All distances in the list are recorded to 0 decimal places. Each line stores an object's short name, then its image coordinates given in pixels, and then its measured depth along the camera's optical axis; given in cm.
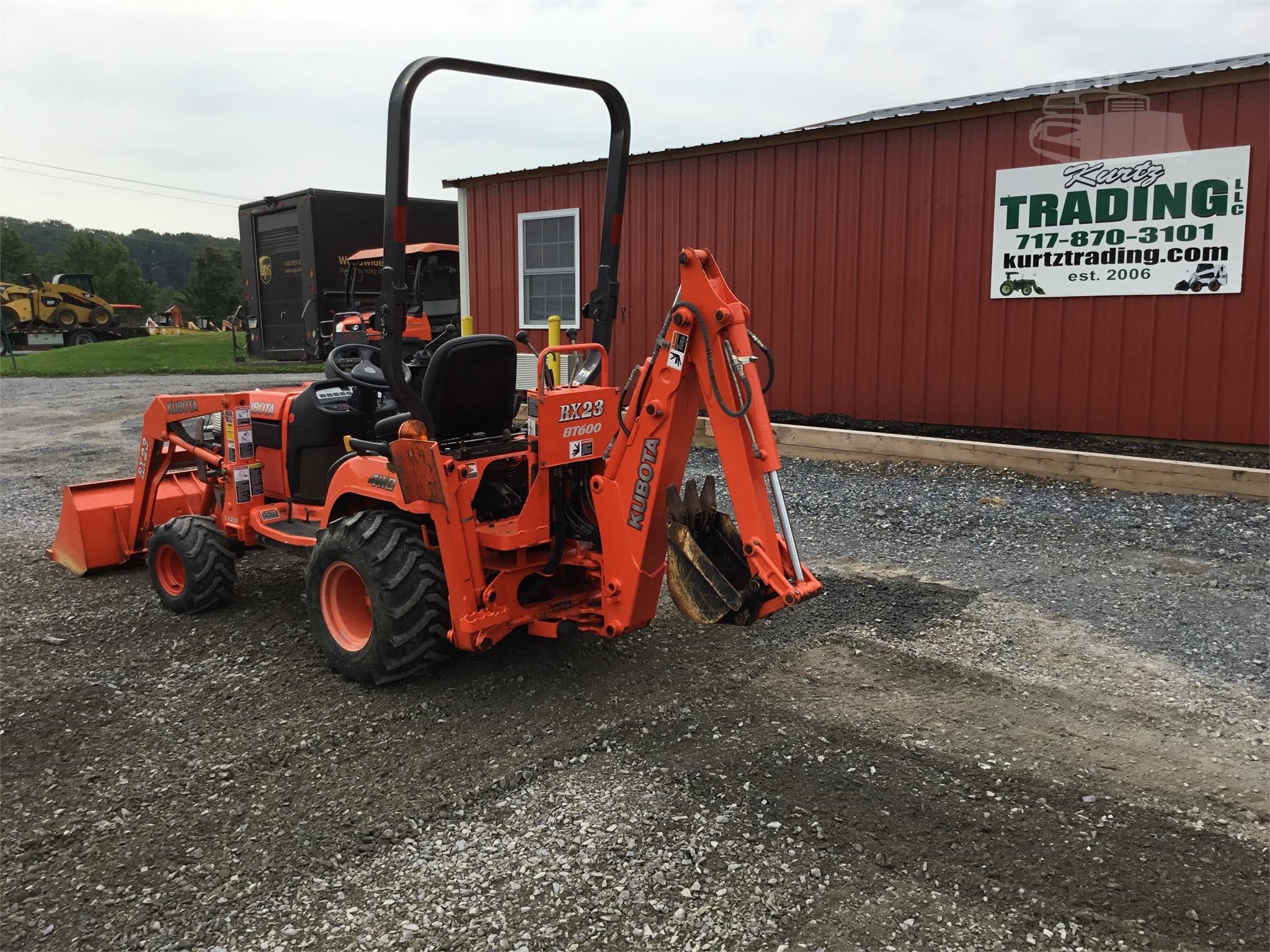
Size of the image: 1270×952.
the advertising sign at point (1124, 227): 820
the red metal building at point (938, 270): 831
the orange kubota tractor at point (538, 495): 369
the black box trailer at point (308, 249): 1614
